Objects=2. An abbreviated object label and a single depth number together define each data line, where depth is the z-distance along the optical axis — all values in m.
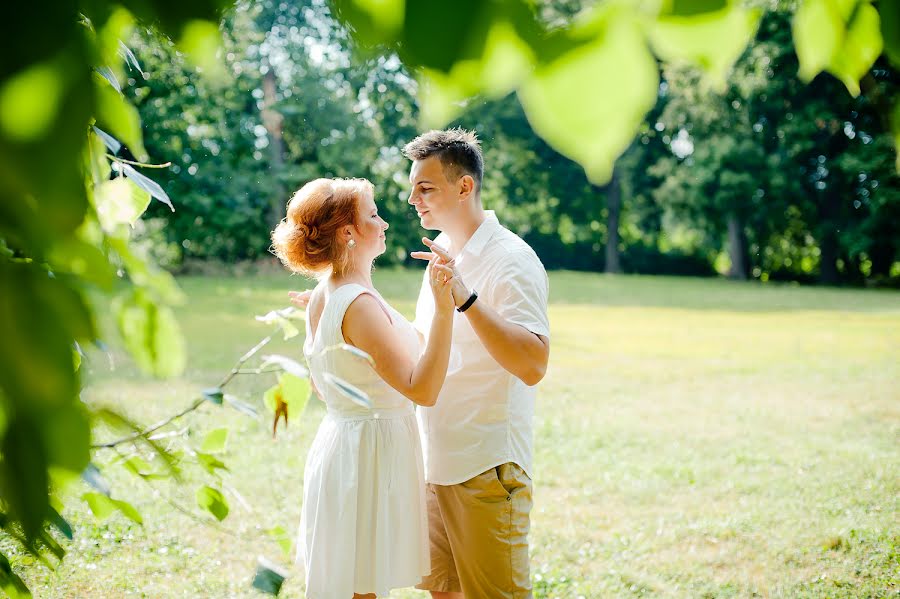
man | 2.68
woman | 2.54
